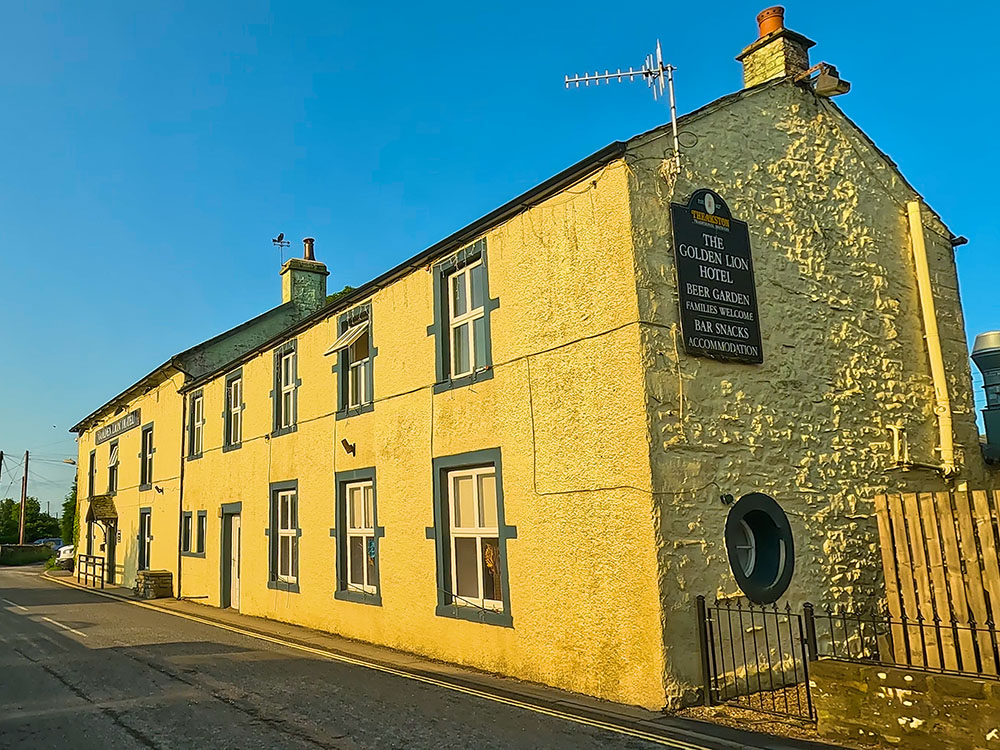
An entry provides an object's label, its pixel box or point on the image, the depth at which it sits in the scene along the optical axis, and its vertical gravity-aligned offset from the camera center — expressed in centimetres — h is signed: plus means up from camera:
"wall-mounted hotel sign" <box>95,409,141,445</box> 2909 +416
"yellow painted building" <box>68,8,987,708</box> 880 +132
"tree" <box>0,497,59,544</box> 7994 +168
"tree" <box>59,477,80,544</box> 4379 +96
